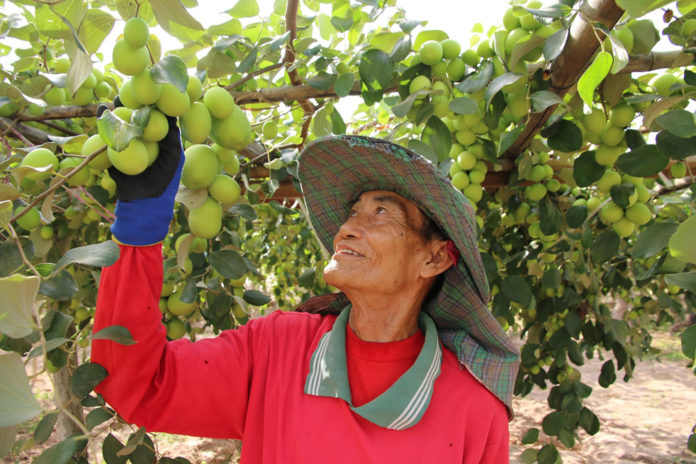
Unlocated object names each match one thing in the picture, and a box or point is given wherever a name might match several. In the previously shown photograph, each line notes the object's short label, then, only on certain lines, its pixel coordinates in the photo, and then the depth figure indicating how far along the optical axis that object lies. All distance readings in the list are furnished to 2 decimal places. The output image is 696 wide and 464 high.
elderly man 0.97
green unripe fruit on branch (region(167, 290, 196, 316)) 1.42
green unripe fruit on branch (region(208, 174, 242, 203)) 1.04
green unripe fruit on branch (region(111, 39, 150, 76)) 0.74
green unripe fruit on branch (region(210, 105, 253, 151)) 0.95
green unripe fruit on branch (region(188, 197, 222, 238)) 1.04
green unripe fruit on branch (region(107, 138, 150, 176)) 0.77
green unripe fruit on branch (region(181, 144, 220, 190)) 0.98
